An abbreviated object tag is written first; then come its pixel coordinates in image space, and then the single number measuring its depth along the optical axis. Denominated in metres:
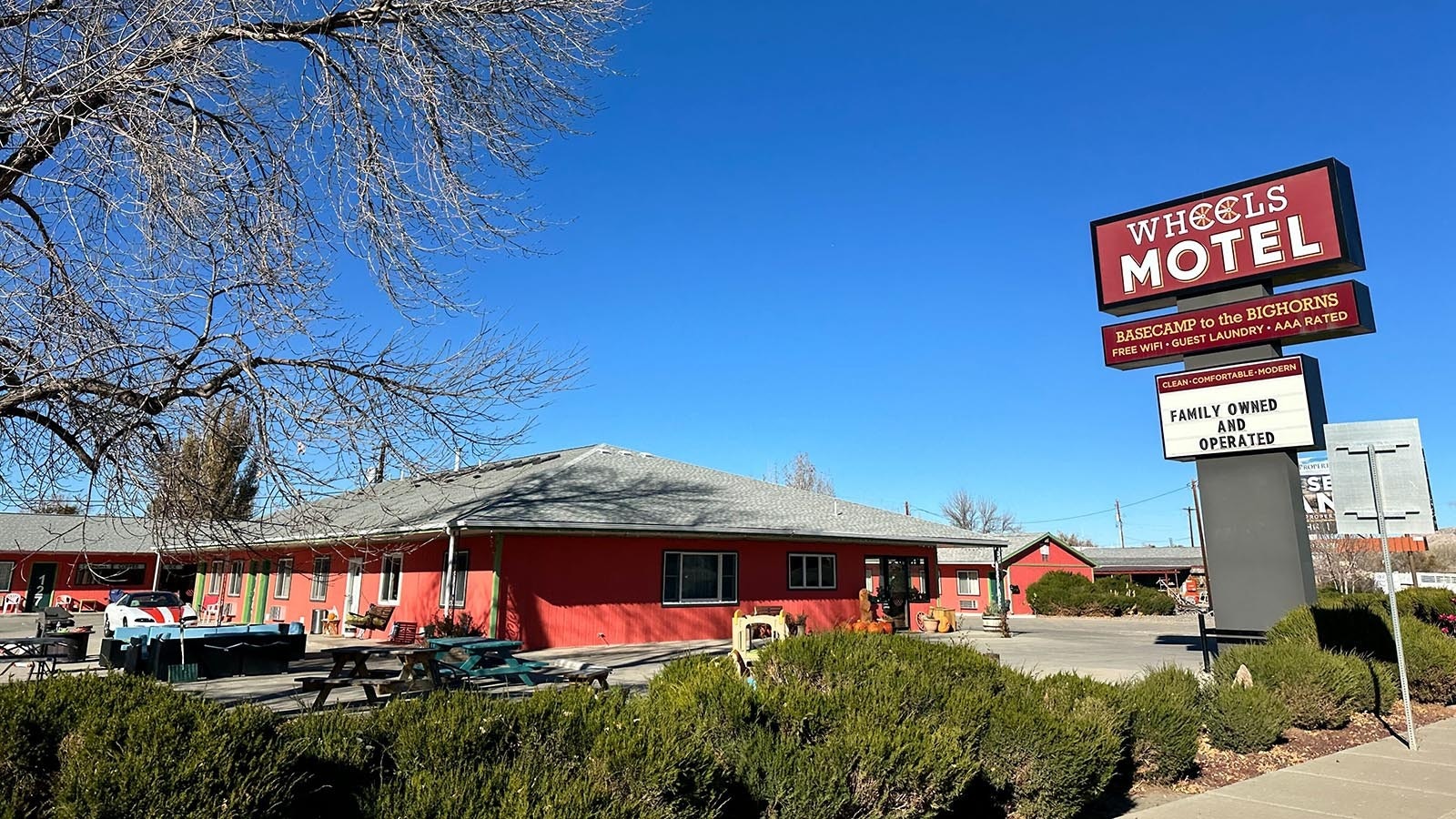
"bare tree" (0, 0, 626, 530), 6.84
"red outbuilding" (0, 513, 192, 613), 37.19
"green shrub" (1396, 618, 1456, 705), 11.61
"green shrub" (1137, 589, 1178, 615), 42.53
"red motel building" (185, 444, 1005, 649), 18.20
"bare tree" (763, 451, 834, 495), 68.06
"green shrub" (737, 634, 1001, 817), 4.58
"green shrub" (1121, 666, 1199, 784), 7.22
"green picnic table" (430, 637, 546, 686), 11.62
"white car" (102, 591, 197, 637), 21.84
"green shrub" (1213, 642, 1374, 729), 9.47
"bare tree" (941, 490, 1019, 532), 89.88
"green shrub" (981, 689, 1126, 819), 5.66
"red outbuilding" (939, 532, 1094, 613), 42.22
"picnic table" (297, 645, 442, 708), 9.79
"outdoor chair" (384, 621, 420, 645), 19.91
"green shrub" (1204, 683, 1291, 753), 8.46
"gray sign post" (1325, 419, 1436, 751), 8.68
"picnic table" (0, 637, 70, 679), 14.19
